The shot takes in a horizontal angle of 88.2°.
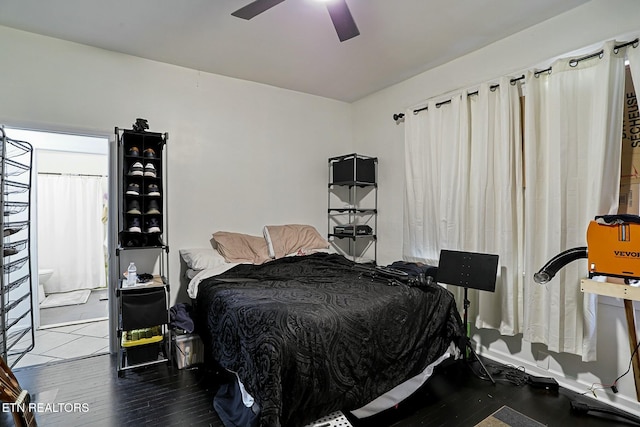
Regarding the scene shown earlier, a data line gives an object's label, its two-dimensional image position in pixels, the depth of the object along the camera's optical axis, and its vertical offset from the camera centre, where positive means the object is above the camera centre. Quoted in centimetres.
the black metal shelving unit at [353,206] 393 +6
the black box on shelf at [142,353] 264 -116
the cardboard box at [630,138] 218 +49
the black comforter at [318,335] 163 -73
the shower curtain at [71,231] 493 -33
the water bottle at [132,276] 267 -54
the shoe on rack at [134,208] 273 +2
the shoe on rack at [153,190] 281 +17
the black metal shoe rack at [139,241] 260 -28
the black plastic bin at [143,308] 255 -77
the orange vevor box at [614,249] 180 -21
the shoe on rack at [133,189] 272 +17
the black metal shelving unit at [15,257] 235 -42
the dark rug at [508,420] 198 -128
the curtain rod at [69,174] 502 +55
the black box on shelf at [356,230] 391 -23
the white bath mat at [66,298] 440 -125
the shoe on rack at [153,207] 282 +2
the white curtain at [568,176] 216 +25
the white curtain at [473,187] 265 +22
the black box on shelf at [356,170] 388 +49
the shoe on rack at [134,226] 273 -14
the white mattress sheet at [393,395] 182 -116
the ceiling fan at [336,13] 193 +120
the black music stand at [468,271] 252 -48
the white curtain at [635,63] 203 +92
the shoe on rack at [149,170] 279 +34
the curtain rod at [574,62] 206 +105
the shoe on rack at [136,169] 274 +34
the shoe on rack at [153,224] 283 -12
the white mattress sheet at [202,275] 276 -56
